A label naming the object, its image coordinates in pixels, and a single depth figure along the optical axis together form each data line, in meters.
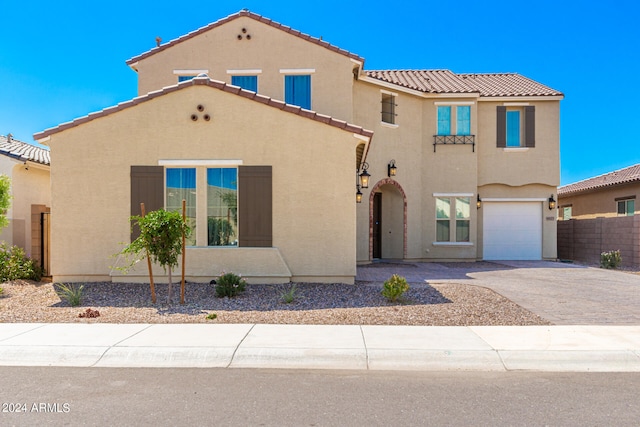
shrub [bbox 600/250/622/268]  15.17
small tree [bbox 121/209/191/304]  8.06
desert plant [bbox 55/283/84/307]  8.52
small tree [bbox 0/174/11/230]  10.45
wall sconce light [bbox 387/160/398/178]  15.95
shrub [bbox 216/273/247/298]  9.06
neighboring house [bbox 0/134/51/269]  12.30
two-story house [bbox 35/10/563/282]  10.16
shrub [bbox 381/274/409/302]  8.72
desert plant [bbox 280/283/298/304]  8.70
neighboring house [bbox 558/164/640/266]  16.12
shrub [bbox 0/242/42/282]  10.95
